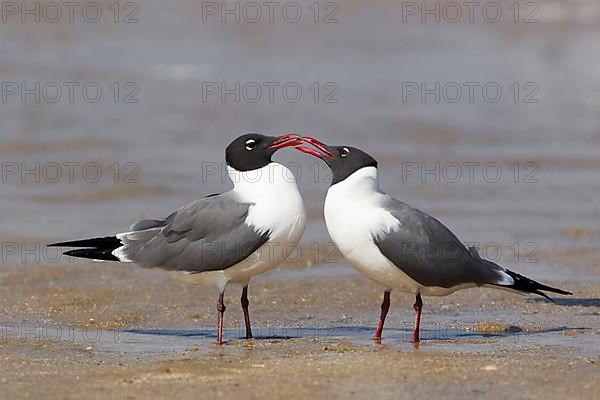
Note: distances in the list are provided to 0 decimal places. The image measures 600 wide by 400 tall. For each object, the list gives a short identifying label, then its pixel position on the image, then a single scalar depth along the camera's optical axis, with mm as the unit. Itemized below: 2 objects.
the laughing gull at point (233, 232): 15898
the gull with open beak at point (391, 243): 15508
